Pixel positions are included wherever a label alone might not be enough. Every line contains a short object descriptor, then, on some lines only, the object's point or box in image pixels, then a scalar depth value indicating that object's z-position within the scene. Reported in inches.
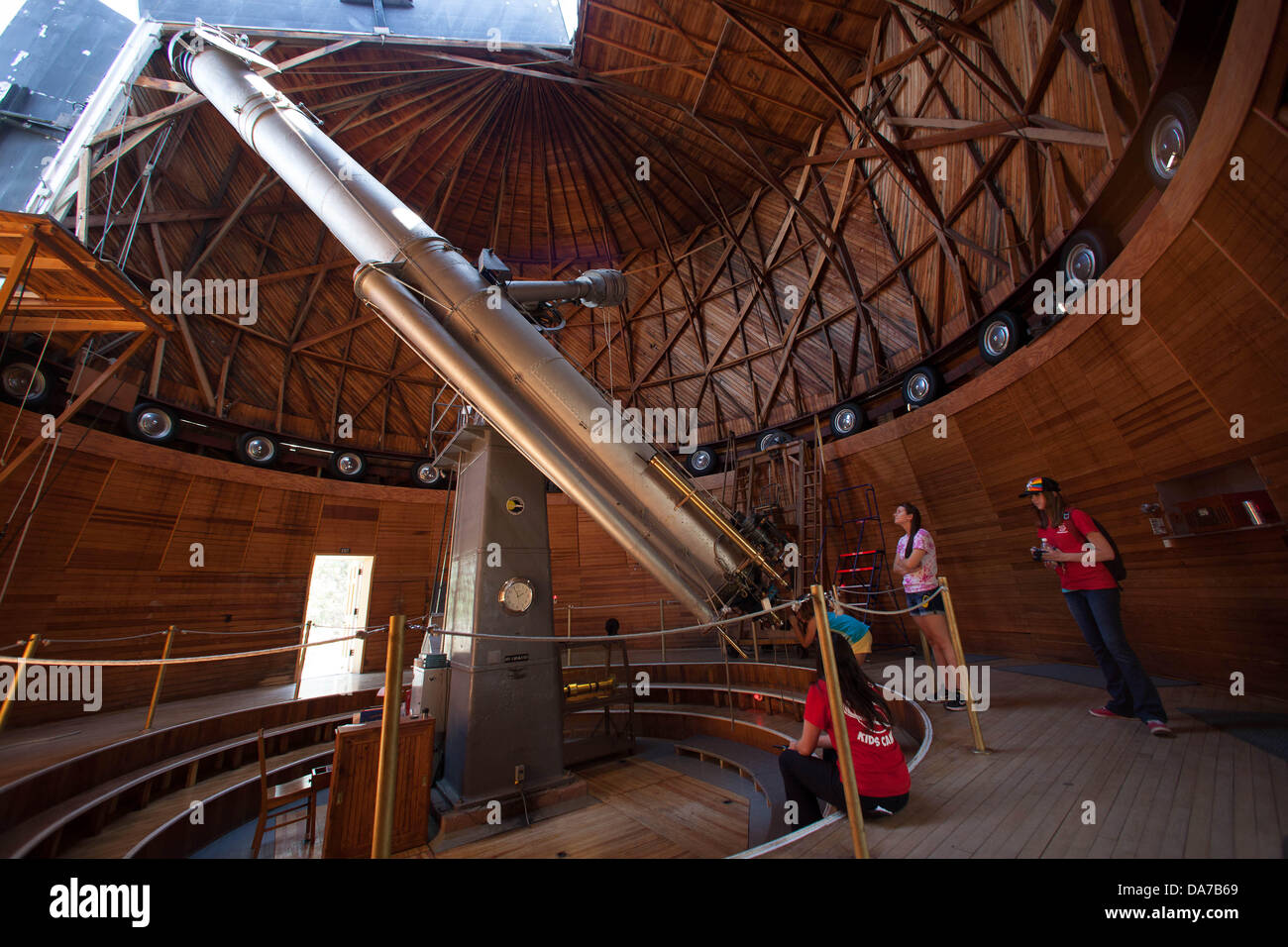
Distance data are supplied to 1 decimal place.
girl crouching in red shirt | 95.0
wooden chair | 147.7
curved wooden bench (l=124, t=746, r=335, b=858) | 145.1
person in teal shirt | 113.3
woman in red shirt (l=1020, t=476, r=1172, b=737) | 128.6
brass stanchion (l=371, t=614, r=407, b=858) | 70.4
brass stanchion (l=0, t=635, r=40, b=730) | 109.3
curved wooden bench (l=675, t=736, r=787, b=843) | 152.0
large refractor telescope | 153.8
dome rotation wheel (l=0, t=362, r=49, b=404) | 267.0
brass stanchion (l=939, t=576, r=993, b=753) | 124.3
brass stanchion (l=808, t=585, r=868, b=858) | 76.7
